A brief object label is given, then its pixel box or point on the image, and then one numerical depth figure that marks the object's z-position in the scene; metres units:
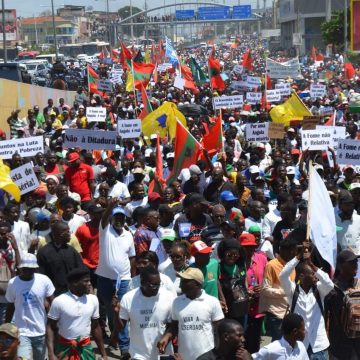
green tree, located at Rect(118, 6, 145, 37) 179.73
